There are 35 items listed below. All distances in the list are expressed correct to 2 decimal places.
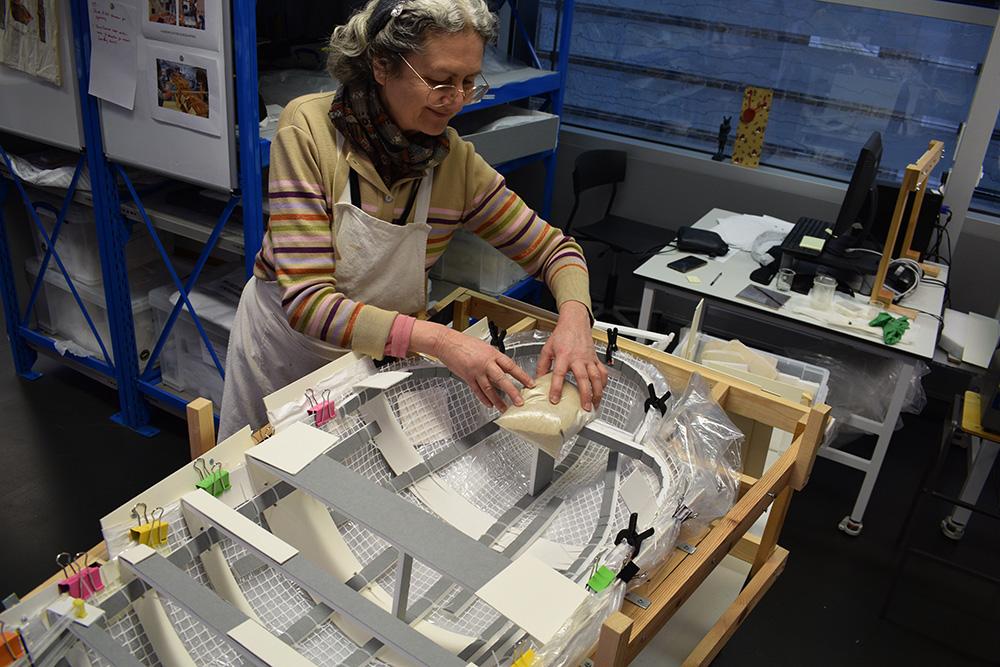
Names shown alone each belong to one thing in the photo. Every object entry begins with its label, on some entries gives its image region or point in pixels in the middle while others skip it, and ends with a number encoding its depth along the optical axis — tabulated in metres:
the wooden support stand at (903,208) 2.78
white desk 2.76
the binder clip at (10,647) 0.94
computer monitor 2.79
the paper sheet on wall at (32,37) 2.61
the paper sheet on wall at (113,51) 2.46
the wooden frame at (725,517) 1.08
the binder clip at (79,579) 1.02
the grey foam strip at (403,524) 1.04
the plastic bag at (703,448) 1.32
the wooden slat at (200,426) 1.31
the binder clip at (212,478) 1.20
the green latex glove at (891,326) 2.75
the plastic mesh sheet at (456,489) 1.15
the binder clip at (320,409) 1.37
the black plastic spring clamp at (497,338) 1.62
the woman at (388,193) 1.41
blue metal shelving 2.35
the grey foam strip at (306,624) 1.17
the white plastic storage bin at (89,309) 3.19
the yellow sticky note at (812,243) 3.14
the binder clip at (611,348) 1.63
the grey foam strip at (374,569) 1.28
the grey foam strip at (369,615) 0.98
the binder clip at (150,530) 1.10
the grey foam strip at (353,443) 1.35
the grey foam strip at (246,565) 1.22
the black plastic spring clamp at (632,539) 1.11
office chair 4.05
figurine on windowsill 4.18
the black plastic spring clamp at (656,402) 1.50
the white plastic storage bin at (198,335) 2.93
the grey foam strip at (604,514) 1.33
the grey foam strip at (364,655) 1.13
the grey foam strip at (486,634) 1.15
